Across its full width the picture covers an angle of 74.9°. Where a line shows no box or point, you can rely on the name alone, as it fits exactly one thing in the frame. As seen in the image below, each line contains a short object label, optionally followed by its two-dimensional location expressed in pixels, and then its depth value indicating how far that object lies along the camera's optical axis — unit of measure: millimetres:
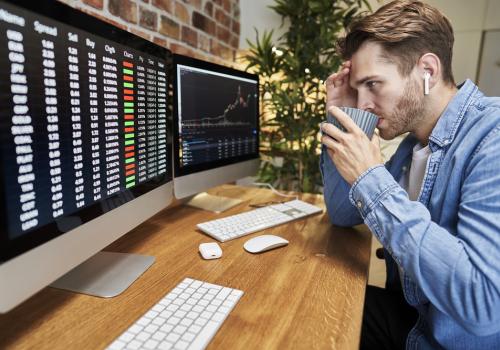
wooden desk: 515
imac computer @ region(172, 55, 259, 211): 982
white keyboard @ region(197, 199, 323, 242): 940
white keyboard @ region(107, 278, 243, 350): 479
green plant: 2068
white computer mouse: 839
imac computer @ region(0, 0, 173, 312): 425
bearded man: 594
